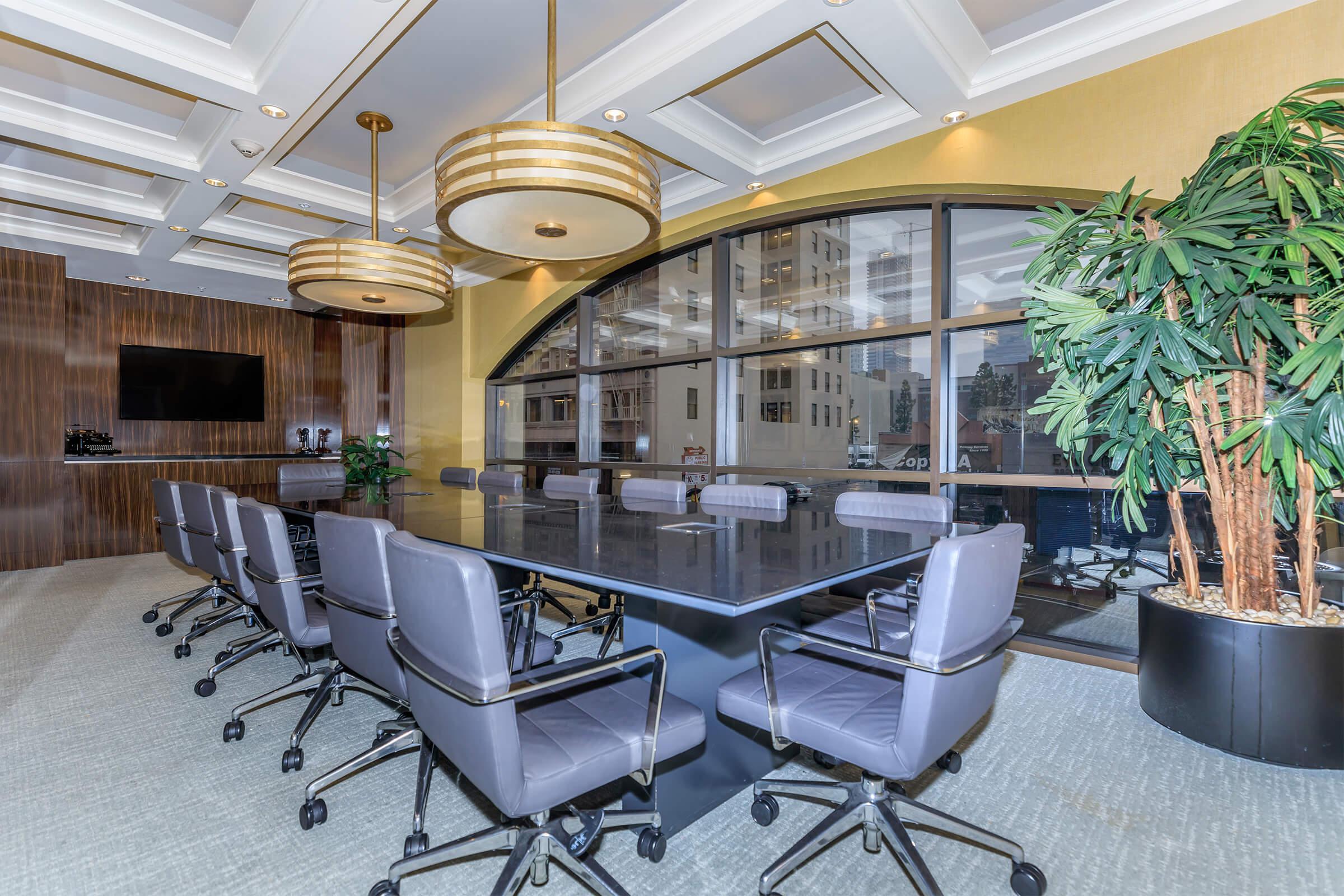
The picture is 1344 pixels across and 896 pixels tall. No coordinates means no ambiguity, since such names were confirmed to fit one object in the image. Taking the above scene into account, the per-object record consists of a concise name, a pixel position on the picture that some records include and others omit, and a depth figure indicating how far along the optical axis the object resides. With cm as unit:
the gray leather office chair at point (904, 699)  151
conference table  169
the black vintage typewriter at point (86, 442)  707
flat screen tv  757
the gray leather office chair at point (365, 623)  198
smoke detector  416
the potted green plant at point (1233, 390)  226
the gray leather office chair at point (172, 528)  395
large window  378
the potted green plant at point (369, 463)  598
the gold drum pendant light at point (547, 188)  255
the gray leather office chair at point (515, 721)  135
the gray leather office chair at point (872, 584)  254
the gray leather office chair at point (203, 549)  351
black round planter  236
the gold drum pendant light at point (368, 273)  399
